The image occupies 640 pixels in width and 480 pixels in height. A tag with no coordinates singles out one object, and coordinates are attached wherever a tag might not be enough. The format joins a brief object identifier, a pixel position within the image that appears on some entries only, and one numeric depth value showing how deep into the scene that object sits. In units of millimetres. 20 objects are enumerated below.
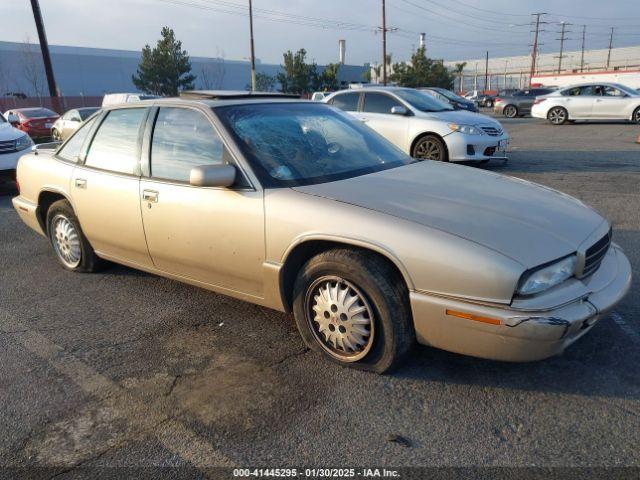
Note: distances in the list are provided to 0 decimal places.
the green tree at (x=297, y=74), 46969
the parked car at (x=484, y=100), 46103
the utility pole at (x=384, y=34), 43541
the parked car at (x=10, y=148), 8906
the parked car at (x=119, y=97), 18562
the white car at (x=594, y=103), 18578
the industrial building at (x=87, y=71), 50188
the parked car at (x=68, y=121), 16781
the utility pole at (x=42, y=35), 21798
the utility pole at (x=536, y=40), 69488
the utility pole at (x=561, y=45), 78000
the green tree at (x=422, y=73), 49781
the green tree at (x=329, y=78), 49062
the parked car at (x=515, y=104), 28016
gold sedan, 2529
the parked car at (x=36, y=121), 19969
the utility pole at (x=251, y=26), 36594
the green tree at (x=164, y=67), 42188
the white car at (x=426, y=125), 8906
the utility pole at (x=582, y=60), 76425
